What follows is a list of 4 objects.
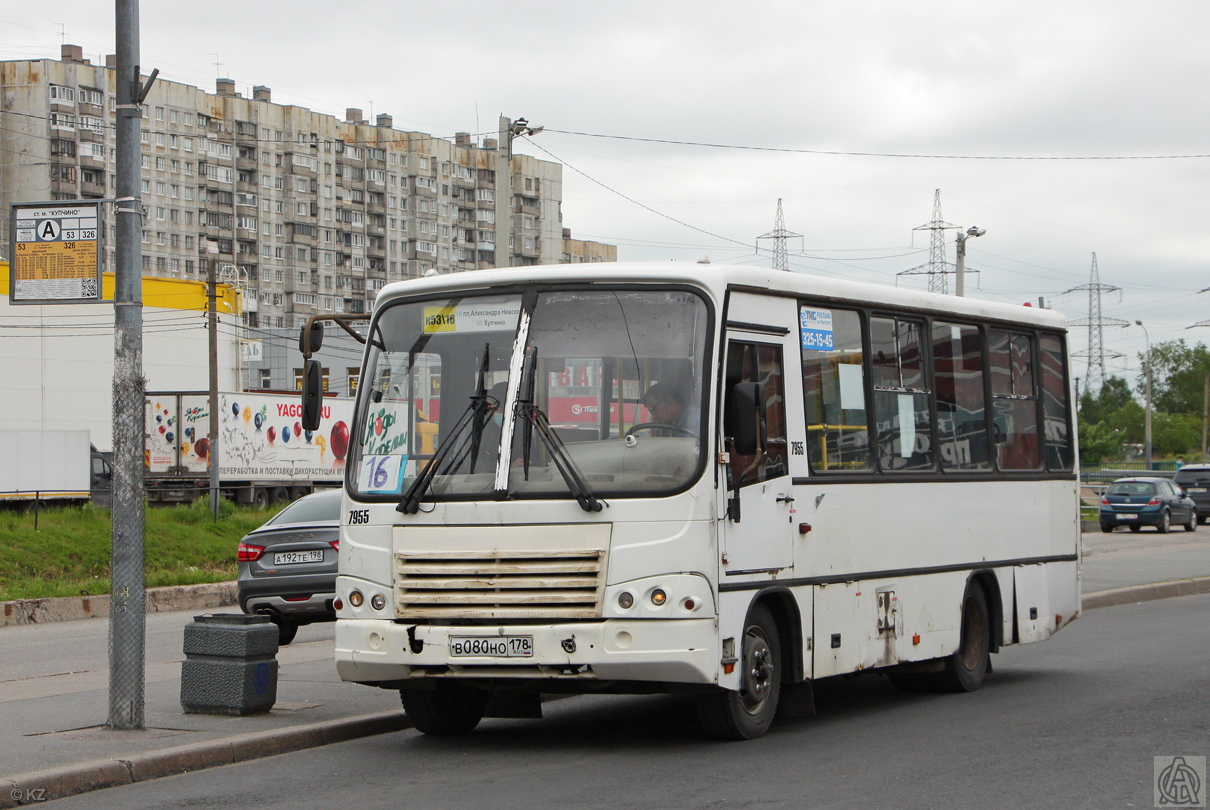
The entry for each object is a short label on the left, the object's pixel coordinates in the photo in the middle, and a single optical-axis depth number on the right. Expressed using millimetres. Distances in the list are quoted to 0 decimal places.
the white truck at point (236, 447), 48000
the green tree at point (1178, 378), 151625
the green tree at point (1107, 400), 128625
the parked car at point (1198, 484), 49031
